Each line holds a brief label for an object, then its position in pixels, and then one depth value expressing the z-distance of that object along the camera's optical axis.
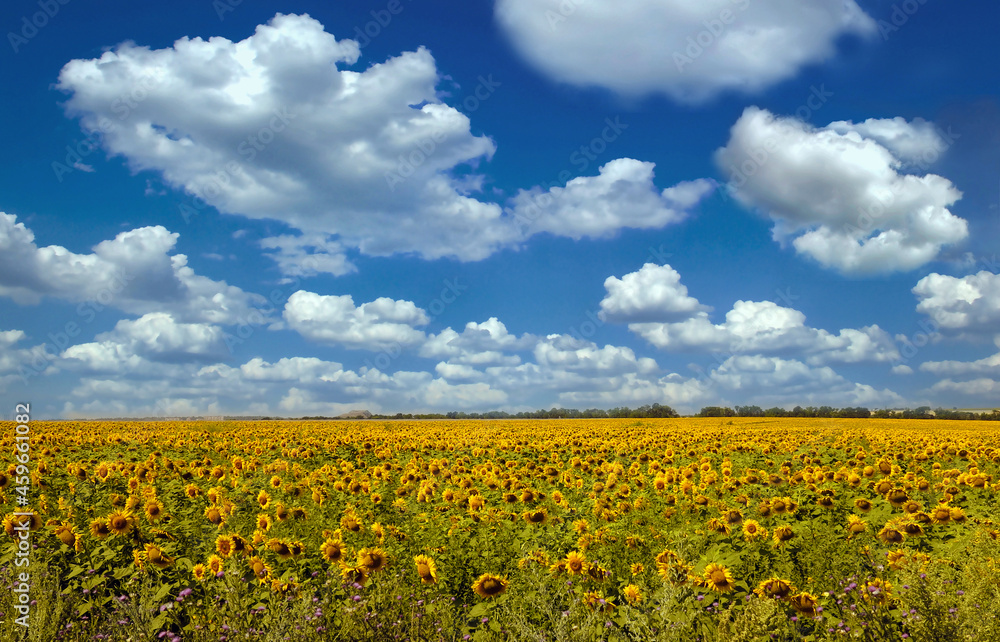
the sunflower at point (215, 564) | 6.17
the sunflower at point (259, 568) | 6.38
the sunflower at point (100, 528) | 7.23
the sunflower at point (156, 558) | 6.57
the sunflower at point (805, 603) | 5.66
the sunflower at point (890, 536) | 7.62
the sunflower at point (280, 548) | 6.80
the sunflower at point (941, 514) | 8.65
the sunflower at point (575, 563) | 6.39
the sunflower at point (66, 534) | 7.19
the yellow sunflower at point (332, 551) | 6.90
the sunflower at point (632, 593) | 5.74
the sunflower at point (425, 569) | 6.34
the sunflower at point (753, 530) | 7.71
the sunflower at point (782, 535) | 7.62
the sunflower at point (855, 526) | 8.20
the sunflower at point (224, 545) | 6.54
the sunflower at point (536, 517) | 8.15
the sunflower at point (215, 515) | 7.80
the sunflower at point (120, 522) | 7.25
